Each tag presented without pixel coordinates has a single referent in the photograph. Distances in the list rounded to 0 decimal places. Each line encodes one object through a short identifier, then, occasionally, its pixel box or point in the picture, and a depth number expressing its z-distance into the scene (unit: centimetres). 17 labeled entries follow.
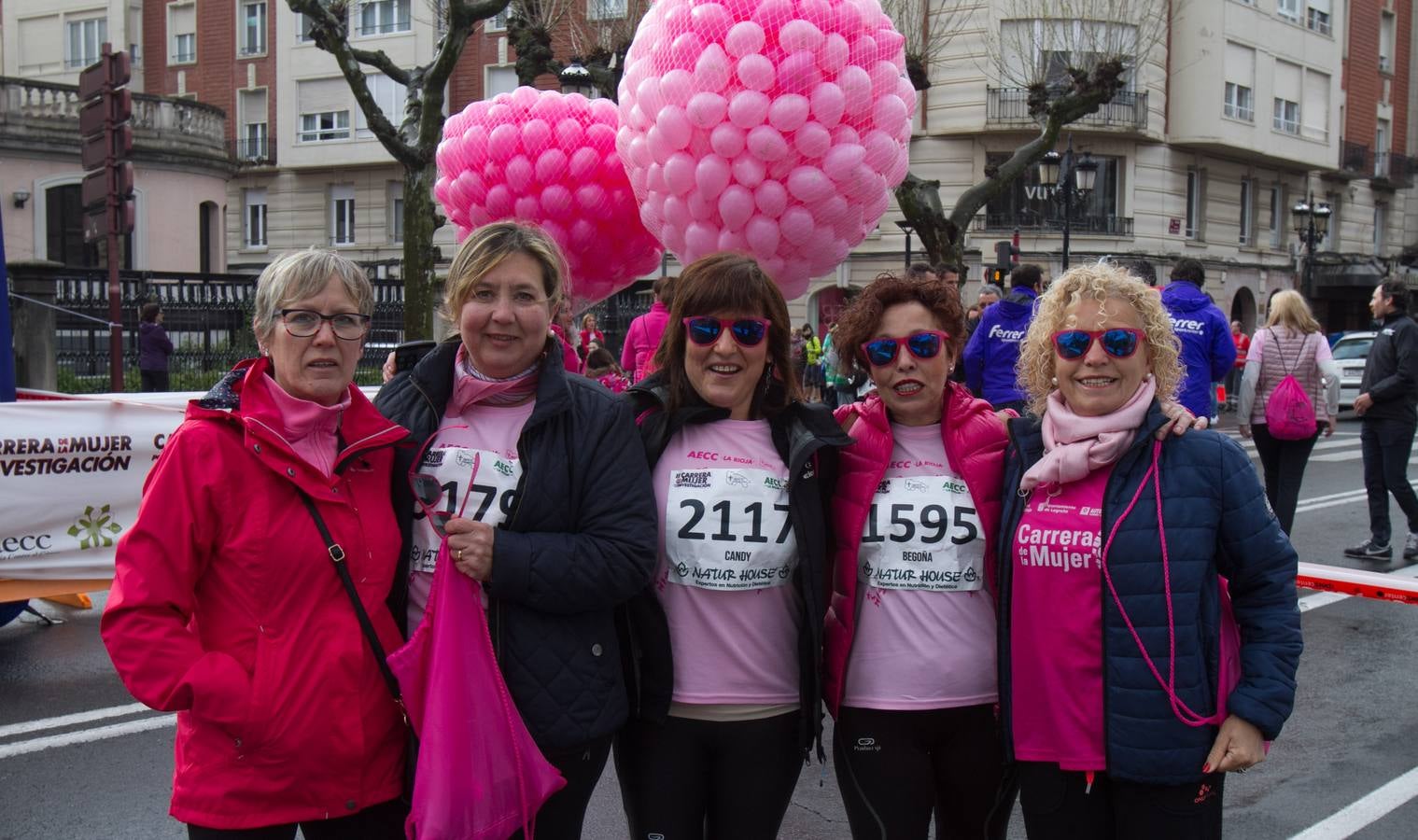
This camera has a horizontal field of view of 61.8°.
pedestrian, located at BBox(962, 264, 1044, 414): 786
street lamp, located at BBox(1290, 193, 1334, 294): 2888
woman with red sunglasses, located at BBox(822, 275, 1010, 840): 279
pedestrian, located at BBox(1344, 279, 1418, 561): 866
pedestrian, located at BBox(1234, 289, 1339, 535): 834
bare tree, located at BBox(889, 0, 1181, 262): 1773
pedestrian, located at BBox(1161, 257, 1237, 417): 754
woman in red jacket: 223
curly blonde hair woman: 249
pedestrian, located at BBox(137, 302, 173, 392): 1516
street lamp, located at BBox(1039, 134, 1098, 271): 1959
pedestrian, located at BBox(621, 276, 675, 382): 656
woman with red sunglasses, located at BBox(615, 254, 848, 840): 272
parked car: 2120
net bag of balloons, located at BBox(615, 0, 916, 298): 373
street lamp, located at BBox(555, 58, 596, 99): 1011
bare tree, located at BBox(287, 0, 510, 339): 1452
